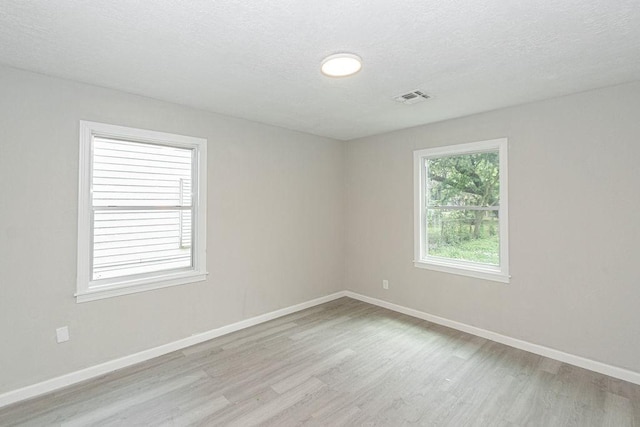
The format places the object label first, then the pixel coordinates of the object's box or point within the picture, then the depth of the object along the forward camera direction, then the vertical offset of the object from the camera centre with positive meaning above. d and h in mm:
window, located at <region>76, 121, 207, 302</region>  2648 +85
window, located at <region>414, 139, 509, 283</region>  3314 +124
